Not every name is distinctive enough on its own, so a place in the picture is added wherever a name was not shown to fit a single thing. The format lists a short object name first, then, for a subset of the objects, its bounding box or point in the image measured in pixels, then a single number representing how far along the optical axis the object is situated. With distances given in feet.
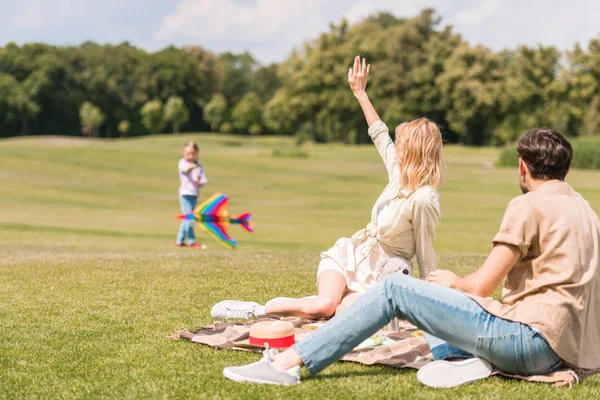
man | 13.24
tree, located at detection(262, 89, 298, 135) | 284.00
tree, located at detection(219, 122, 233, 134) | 346.74
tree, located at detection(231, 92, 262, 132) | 338.13
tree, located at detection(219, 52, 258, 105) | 381.81
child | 49.42
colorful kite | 48.14
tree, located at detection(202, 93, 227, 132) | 341.62
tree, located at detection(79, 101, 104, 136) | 316.19
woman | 18.15
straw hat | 16.99
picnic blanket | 14.42
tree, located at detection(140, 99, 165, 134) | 326.85
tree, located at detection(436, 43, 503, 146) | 254.47
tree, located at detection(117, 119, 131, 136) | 331.77
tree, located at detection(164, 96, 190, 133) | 326.85
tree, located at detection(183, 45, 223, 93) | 385.50
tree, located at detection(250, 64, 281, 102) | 382.83
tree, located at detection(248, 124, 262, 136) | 339.57
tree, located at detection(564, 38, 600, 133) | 239.91
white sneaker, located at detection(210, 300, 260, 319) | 20.84
